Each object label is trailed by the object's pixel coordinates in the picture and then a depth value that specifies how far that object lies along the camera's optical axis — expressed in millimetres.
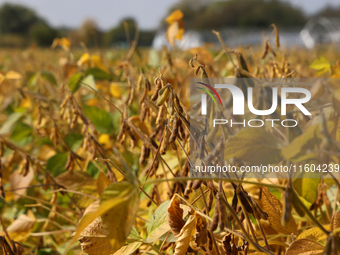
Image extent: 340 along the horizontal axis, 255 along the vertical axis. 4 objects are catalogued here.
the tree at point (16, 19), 27672
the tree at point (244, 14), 28766
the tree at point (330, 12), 29125
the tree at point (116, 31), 20500
